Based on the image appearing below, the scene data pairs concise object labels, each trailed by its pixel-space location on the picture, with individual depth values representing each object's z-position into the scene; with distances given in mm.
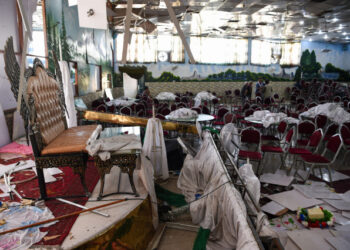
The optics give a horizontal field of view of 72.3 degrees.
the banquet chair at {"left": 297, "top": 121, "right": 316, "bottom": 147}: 5160
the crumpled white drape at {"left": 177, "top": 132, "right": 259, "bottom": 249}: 2117
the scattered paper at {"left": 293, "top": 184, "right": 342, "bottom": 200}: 3728
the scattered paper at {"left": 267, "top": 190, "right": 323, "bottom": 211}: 3510
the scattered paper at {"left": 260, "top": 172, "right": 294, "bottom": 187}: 4188
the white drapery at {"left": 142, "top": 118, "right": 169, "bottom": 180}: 3877
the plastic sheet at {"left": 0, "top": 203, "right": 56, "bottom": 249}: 2039
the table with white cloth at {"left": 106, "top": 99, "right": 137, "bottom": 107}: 8633
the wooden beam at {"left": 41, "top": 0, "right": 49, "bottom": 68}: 5294
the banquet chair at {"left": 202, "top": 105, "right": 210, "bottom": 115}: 7191
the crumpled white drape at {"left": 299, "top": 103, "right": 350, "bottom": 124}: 6250
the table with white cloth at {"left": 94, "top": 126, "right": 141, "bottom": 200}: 2688
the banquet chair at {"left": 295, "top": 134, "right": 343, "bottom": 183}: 4008
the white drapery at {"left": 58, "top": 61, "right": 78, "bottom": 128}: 4793
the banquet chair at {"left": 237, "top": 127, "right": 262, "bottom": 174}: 4562
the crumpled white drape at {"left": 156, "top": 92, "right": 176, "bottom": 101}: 10024
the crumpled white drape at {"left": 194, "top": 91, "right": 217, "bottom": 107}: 10070
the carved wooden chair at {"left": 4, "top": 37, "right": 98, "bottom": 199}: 2535
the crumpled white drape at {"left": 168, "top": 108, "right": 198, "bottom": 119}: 5852
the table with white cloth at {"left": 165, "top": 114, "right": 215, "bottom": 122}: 5824
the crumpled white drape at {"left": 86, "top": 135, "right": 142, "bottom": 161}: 2594
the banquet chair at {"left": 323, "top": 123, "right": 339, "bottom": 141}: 5377
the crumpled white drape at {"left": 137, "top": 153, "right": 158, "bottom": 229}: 3016
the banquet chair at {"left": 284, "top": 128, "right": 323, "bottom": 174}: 4438
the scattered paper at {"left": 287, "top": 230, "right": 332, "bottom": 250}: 2689
